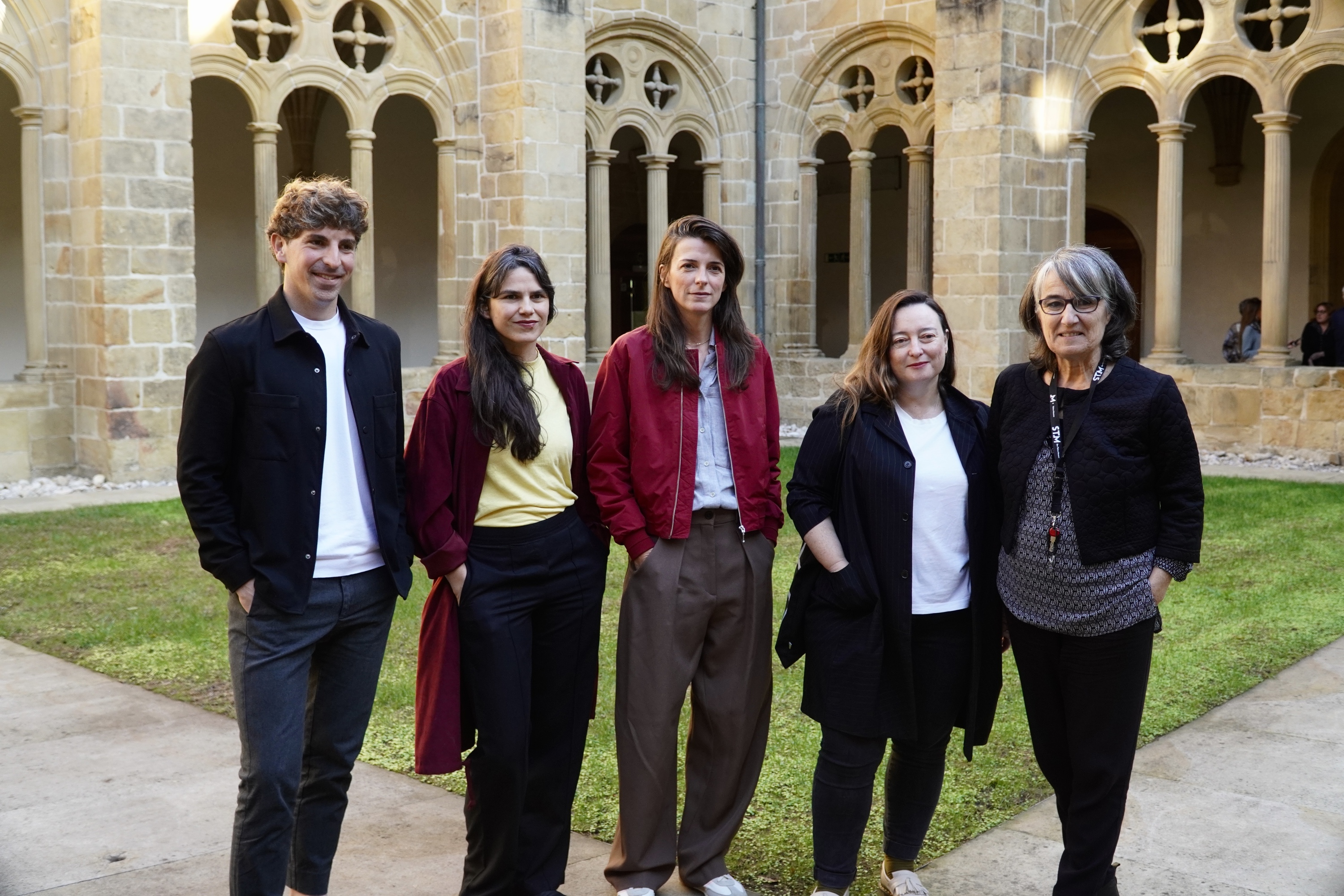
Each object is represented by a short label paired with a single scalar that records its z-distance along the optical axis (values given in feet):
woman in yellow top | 9.36
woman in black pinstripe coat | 9.58
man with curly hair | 8.36
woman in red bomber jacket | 9.83
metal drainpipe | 44.80
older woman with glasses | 9.00
